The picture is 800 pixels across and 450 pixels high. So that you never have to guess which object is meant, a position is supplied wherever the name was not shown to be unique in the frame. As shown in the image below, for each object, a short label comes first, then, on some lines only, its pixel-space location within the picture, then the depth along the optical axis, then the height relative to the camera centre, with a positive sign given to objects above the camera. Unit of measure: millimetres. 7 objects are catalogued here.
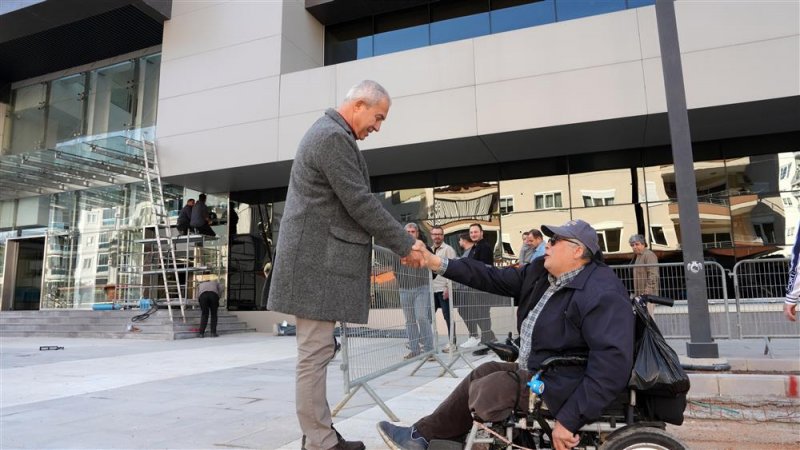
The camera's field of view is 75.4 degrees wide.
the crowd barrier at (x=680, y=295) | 8203 -66
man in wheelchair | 2264 -225
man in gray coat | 2758 +263
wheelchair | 2273 -616
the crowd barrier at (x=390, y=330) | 4242 -317
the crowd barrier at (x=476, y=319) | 6547 -322
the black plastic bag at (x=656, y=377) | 2291 -372
